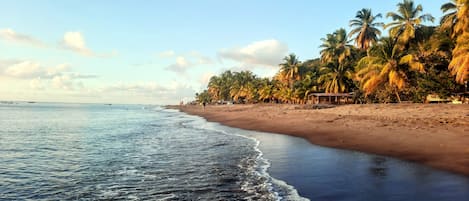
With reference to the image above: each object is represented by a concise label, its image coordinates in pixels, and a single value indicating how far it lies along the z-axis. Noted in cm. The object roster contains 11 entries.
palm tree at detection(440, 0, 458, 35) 3731
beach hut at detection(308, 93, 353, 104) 5531
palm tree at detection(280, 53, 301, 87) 7544
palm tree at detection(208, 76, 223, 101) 13500
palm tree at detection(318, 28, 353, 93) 5669
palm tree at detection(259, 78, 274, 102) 8512
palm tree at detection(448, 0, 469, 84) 2712
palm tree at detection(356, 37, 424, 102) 3934
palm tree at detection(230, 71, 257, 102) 10166
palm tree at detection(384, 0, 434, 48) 4431
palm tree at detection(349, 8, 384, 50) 5694
